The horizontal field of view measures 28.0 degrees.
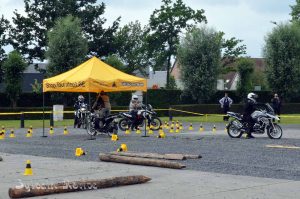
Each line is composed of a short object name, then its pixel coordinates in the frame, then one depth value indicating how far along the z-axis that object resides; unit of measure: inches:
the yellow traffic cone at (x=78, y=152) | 642.2
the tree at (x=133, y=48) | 3056.1
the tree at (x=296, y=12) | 3321.9
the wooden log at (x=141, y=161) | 529.3
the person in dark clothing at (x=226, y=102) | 1641.2
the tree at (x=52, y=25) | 2628.0
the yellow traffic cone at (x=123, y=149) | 642.1
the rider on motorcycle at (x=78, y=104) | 1238.3
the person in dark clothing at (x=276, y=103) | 1562.5
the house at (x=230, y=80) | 4263.5
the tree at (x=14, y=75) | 1962.4
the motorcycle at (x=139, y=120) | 1124.9
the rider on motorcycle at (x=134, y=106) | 1123.9
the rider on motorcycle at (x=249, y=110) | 916.6
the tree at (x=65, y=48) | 2094.0
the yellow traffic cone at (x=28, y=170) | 488.0
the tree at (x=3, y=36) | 2388.0
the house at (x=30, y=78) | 3528.5
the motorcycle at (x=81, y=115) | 1213.1
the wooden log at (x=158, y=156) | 578.7
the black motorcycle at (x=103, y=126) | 952.3
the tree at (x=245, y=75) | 2316.7
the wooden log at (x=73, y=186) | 371.9
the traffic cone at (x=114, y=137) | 874.1
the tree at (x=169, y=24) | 2979.8
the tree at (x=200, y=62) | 2255.2
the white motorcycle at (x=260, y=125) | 906.1
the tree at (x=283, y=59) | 2276.1
